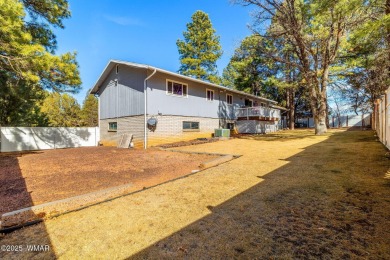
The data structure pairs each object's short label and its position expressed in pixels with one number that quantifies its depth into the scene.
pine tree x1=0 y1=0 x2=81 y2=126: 7.38
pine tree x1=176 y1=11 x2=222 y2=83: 30.34
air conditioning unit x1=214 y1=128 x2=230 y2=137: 16.50
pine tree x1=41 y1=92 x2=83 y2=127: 27.28
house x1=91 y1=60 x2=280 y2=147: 12.88
